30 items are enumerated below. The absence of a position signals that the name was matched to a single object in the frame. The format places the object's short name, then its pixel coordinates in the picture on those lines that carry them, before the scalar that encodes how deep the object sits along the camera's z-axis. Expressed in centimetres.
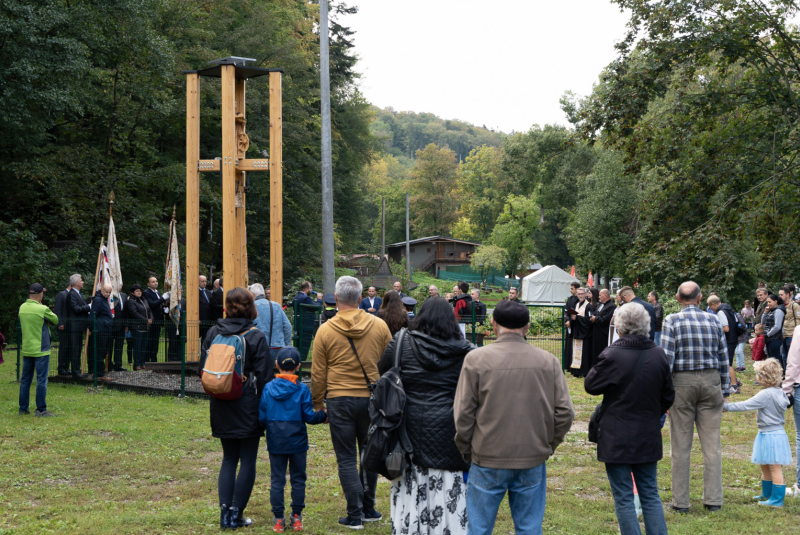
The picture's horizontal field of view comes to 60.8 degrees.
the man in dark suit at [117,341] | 1228
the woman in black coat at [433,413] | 436
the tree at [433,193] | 9156
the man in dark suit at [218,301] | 1368
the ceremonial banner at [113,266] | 1421
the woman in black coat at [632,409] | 456
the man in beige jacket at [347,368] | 515
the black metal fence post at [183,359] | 1140
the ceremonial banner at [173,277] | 1337
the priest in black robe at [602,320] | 1365
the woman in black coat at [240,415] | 518
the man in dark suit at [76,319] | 1234
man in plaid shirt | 586
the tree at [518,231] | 6650
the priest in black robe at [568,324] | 1464
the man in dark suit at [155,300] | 1434
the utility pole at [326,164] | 1493
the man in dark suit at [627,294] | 1054
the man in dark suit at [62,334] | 1242
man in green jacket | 952
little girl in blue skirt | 593
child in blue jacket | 517
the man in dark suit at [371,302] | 1332
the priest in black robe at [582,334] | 1415
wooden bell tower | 1241
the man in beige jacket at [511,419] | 387
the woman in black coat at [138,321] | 1218
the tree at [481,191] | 8788
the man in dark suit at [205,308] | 1389
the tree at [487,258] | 6600
